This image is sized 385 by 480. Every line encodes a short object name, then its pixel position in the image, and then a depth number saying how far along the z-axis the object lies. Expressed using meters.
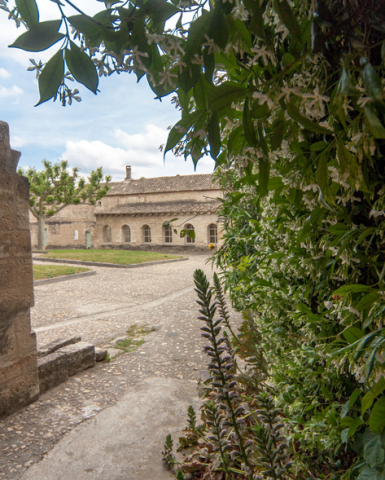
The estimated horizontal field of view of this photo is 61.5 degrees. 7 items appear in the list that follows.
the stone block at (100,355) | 4.20
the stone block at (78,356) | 3.71
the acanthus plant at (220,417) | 0.99
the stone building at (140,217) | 25.12
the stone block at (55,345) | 3.82
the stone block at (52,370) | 3.34
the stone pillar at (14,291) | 2.86
